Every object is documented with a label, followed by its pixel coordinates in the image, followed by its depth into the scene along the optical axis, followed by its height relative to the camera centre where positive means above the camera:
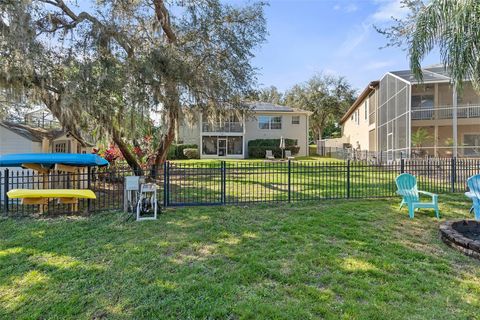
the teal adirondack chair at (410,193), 6.66 -0.84
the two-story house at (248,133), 28.56 +2.39
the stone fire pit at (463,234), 4.52 -1.30
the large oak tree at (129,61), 8.14 +2.94
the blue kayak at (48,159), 7.31 -0.01
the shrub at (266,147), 27.97 +0.98
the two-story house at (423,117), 17.25 +2.44
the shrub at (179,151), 27.69 +0.65
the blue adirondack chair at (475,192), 6.25 -0.73
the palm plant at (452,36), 6.04 +2.59
